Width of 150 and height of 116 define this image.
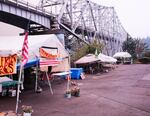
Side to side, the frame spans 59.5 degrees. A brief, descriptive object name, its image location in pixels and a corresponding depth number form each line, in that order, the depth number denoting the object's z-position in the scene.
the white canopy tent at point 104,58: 15.93
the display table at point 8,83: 6.90
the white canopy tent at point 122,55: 28.48
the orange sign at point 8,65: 5.99
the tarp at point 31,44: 6.63
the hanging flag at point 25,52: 5.62
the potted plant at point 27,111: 4.91
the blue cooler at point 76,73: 12.51
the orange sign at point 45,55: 6.81
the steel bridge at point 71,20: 19.24
